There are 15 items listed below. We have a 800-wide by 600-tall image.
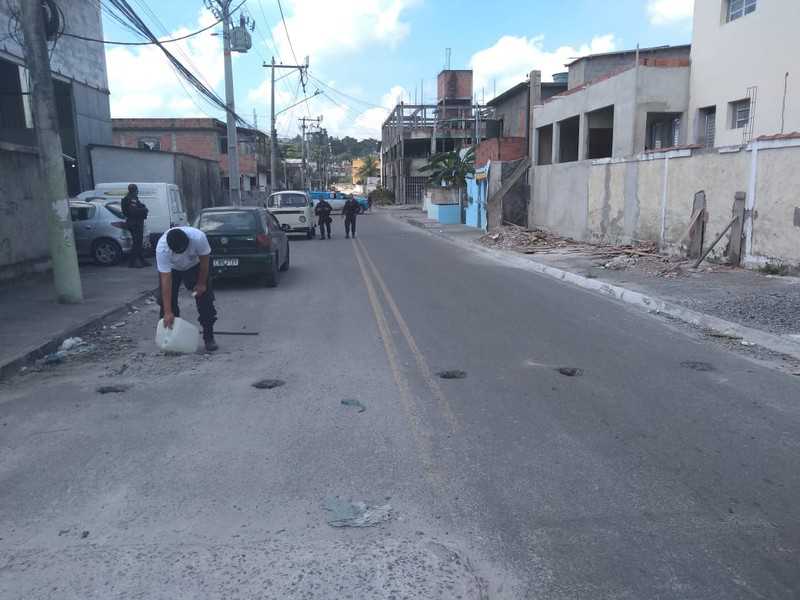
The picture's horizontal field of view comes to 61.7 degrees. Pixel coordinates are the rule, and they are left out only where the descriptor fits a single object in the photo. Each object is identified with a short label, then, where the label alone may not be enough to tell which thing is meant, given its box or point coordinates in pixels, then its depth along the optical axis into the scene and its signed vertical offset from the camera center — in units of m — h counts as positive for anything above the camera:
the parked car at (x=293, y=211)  25.98 -1.35
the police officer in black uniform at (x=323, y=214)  26.48 -1.53
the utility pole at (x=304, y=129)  73.40 +5.15
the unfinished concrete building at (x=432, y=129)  57.63 +3.77
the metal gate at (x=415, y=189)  65.19 -1.58
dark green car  12.41 -1.21
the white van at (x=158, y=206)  17.48 -0.72
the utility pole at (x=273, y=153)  38.67 +1.33
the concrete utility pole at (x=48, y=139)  9.53 +0.59
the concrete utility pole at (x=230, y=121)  25.03 +2.02
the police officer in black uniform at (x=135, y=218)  14.67 -0.86
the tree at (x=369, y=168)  103.38 +0.86
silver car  15.33 -1.19
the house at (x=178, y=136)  48.66 +3.07
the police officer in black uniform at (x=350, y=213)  26.80 -1.54
